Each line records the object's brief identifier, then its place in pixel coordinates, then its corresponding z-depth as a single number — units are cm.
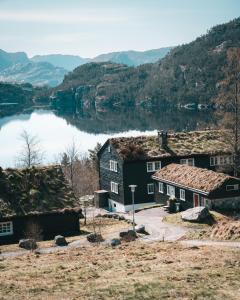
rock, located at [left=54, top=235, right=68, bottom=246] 4136
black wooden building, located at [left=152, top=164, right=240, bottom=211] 5116
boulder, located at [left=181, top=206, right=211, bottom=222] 4706
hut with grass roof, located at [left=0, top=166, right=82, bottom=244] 4706
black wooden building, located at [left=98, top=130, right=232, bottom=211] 6469
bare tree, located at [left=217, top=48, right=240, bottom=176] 5978
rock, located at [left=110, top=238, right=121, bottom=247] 3841
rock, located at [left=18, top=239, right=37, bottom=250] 4025
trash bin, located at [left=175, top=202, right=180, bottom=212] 5684
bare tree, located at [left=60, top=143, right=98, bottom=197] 9498
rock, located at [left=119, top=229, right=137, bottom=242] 4215
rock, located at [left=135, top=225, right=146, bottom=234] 4594
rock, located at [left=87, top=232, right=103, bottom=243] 4194
